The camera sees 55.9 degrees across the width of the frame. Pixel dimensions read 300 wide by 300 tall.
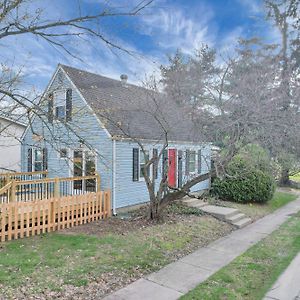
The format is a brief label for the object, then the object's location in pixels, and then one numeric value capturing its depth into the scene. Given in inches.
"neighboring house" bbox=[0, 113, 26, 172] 655.8
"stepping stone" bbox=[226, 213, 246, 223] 409.2
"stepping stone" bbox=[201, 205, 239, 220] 421.7
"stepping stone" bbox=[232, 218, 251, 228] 395.7
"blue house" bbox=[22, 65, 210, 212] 432.1
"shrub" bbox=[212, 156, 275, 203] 537.6
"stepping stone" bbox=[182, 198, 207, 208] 483.9
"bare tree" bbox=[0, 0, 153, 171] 128.0
